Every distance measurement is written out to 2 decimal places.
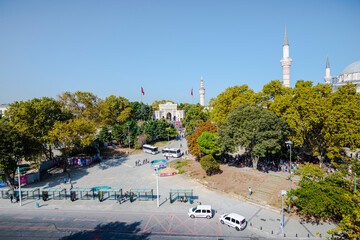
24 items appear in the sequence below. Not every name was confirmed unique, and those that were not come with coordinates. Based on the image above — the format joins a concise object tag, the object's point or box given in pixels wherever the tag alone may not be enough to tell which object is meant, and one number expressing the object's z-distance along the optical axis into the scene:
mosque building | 54.66
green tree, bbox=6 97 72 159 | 31.14
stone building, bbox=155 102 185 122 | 123.81
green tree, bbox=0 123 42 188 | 24.59
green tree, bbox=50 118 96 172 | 31.17
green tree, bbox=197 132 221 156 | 32.09
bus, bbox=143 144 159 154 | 46.00
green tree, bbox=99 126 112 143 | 50.12
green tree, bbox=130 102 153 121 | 110.81
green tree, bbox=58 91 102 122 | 52.08
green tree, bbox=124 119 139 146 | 51.31
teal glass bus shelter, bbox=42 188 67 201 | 23.66
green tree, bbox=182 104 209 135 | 52.66
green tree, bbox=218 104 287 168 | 27.78
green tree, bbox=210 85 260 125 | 40.84
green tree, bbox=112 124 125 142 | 52.62
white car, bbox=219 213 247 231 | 16.92
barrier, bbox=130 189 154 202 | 22.89
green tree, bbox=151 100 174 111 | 151.68
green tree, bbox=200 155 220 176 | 28.66
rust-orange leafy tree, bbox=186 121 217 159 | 35.88
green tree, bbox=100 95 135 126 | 57.87
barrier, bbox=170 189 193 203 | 22.36
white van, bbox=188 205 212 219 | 18.87
